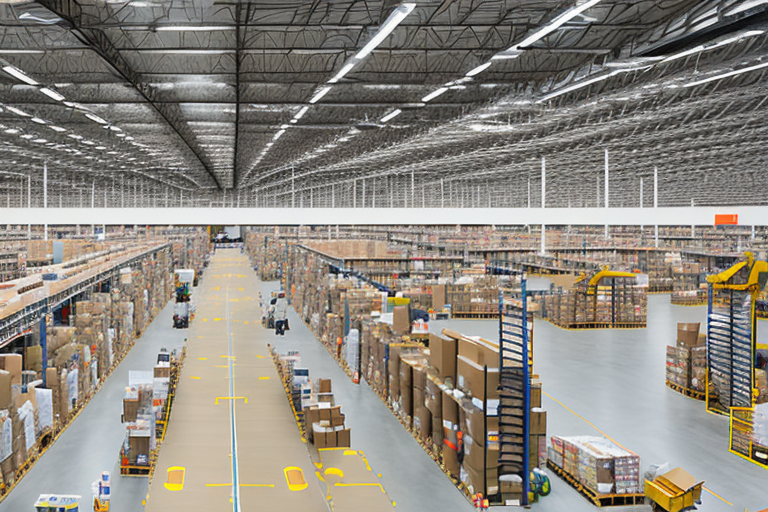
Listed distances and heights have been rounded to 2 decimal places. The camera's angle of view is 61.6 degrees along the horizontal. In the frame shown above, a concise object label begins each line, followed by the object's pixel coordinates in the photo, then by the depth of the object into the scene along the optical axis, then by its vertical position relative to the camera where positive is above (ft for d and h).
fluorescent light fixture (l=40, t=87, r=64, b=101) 44.55 +10.14
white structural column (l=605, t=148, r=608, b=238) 71.56 +6.31
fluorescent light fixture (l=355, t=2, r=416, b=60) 27.50 +9.90
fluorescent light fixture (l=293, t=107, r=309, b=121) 55.23 +10.88
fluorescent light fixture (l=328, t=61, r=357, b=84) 38.50 +10.42
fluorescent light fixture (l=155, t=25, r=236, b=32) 32.50 +10.61
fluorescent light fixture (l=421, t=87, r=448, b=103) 47.34 +10.86
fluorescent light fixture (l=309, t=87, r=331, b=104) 46.67 +10.70
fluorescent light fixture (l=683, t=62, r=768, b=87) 37.99 +10.15
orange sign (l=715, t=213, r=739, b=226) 69.77 +2.03
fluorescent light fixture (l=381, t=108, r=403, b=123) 55.62 +10.83
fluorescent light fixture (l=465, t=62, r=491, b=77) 39.97 +10.72
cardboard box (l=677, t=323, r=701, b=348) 34.99 -5.33
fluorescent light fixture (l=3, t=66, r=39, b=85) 39.17 +10.12
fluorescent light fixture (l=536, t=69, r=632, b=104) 41.24 +10.38
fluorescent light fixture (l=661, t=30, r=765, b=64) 31.77 +10.21
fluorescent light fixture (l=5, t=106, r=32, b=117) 52.56 +10.39
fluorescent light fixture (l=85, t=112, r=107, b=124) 57.48 +10.82
